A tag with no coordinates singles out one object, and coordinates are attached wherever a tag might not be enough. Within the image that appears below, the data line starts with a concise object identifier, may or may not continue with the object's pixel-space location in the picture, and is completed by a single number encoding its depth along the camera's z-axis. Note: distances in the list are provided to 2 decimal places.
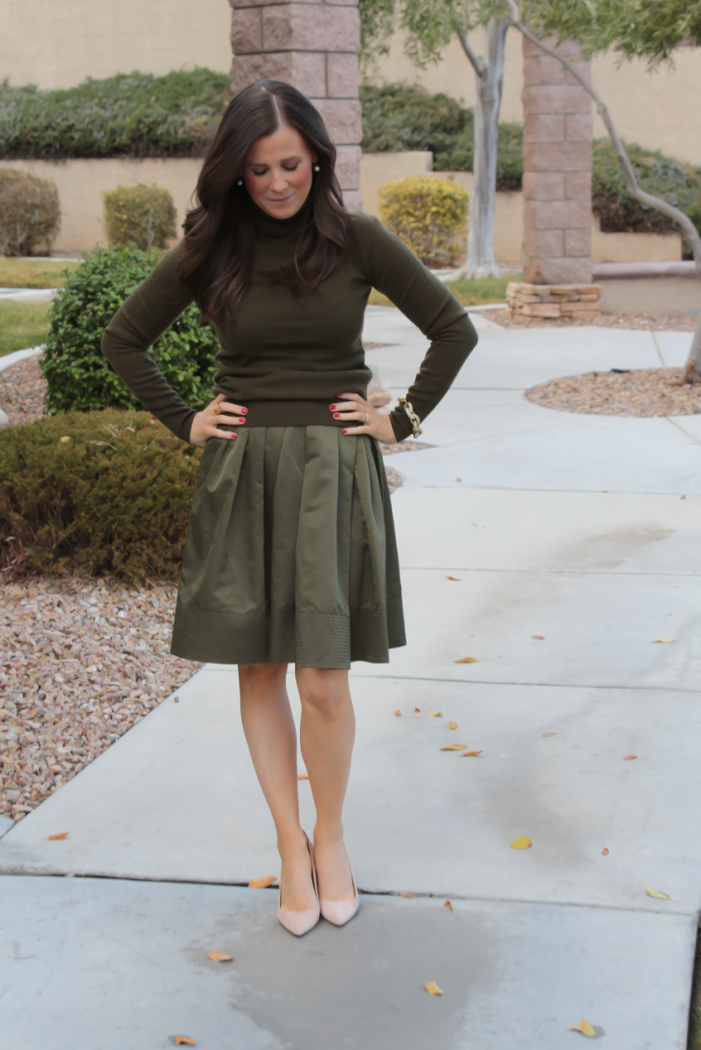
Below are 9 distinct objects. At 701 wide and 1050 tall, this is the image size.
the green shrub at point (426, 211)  21.22
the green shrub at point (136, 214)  21.66
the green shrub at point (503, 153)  21.55
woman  2.37
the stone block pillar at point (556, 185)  13.09
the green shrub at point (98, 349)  6.75
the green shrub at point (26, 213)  22.17
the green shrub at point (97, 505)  4.80
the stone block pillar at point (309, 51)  7.91
